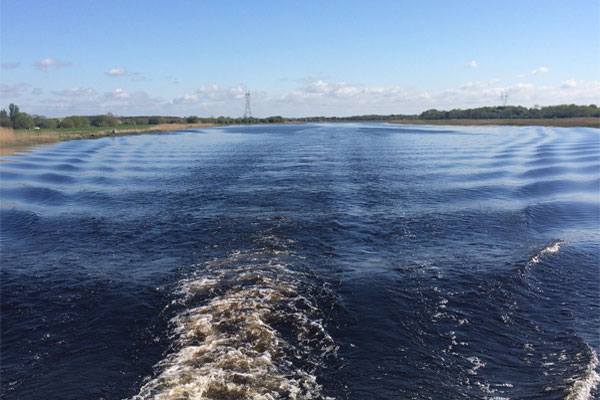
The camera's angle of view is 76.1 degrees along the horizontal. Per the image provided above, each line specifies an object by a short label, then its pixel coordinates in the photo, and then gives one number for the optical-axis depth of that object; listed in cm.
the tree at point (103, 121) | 13374
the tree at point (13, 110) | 10934
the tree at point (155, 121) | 16712
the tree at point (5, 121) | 8916
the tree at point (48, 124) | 11231
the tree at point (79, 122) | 12132
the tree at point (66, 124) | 11844
